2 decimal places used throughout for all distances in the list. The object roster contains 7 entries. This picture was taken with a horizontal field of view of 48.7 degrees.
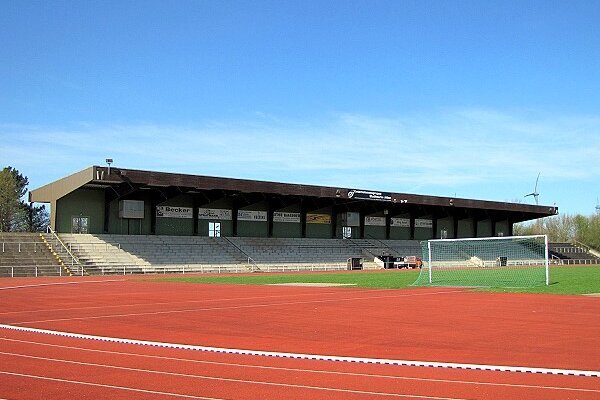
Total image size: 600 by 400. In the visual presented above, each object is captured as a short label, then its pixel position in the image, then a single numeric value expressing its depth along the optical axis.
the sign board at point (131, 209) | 56.15
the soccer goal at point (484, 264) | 36.56
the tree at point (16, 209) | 83.19
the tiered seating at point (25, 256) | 45.09
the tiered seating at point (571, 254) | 83.22
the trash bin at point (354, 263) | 60.47
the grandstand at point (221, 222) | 52.18
